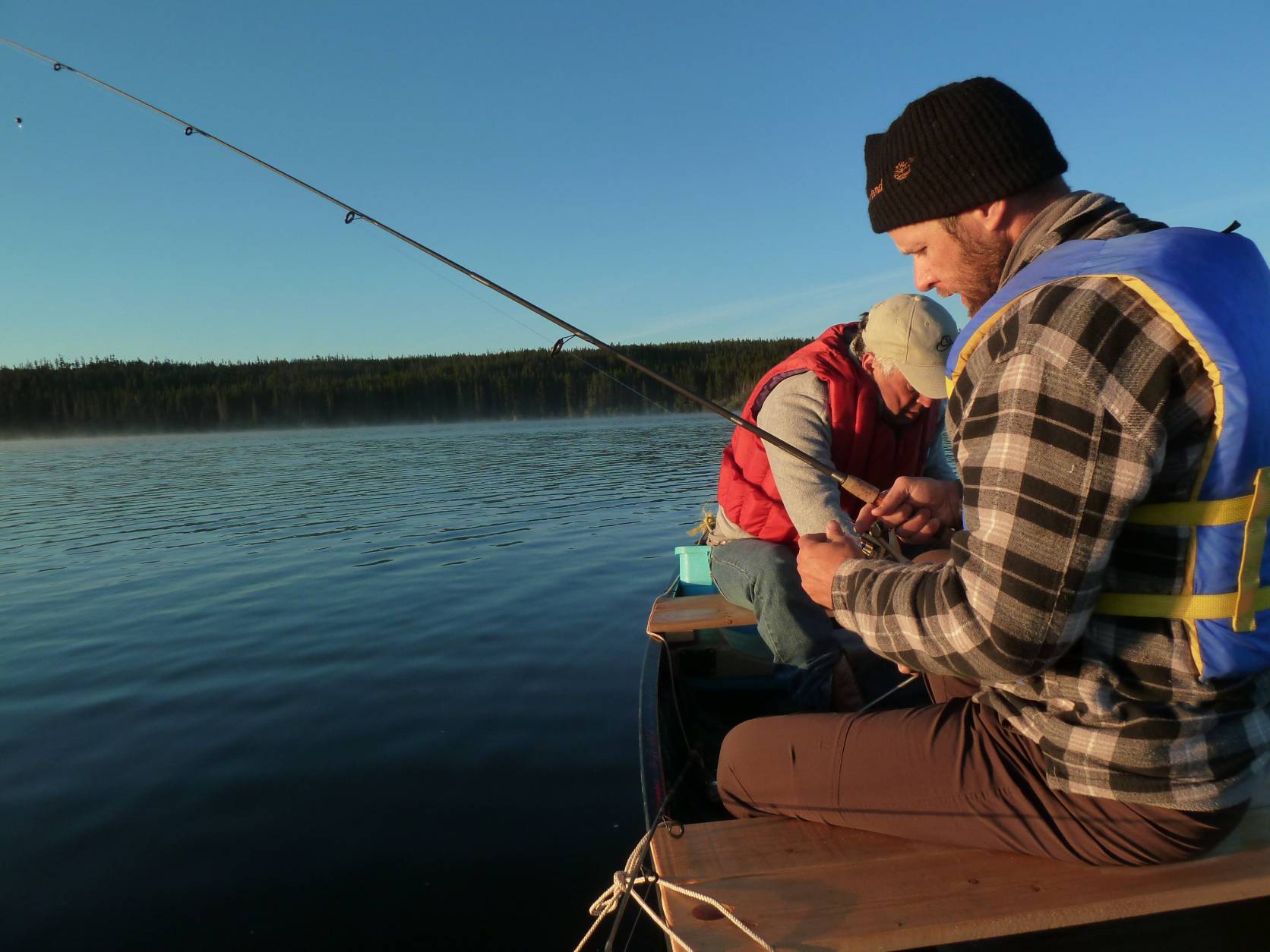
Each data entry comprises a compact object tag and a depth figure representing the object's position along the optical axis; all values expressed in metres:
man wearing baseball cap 3.12
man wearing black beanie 1.36
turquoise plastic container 4.90
